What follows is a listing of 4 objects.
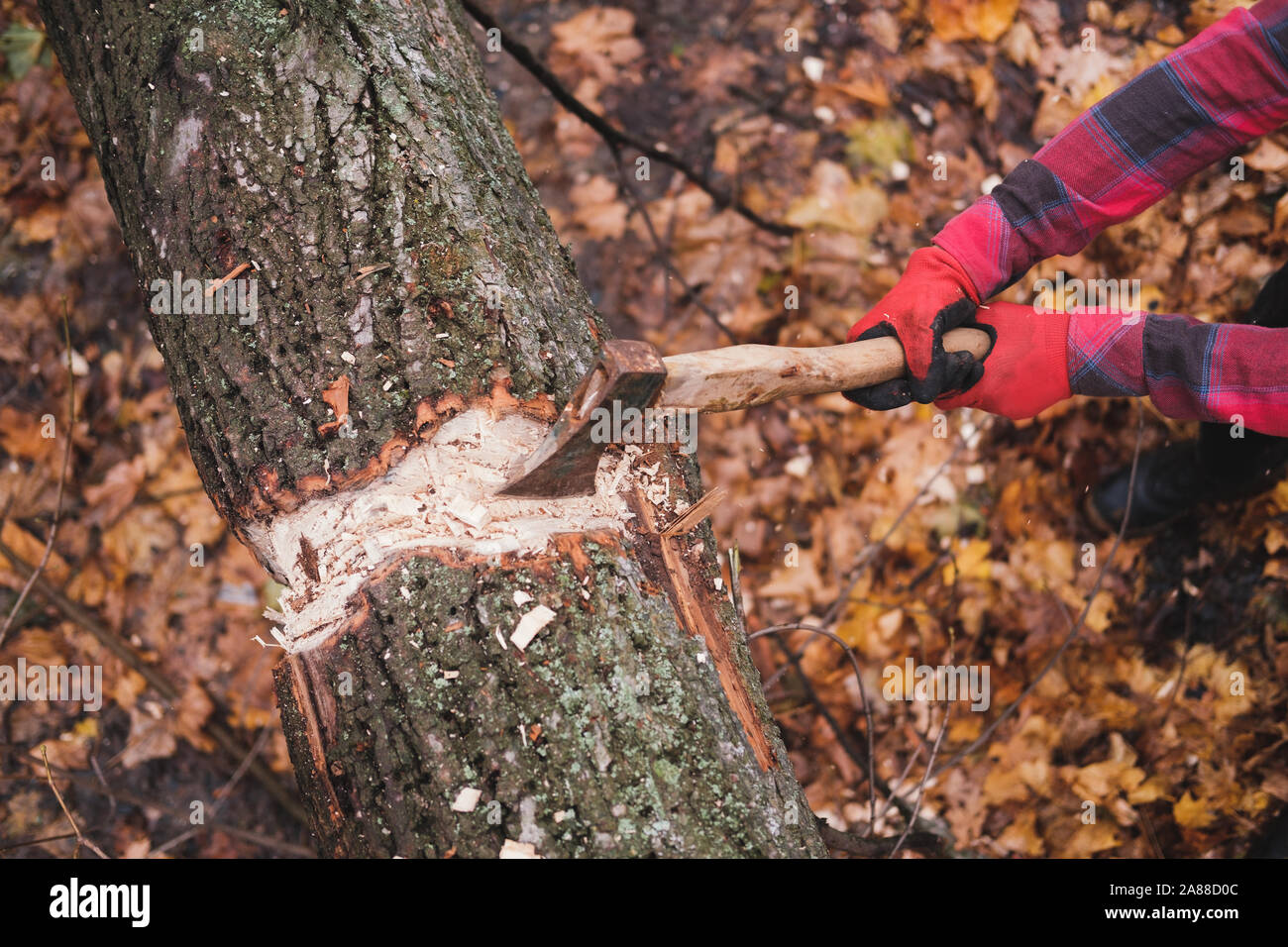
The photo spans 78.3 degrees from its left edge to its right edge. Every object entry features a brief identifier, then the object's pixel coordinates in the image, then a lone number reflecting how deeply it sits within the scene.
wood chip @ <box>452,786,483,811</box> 1.20
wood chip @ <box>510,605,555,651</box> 1.26
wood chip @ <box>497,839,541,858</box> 1.16
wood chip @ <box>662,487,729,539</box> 1.45
